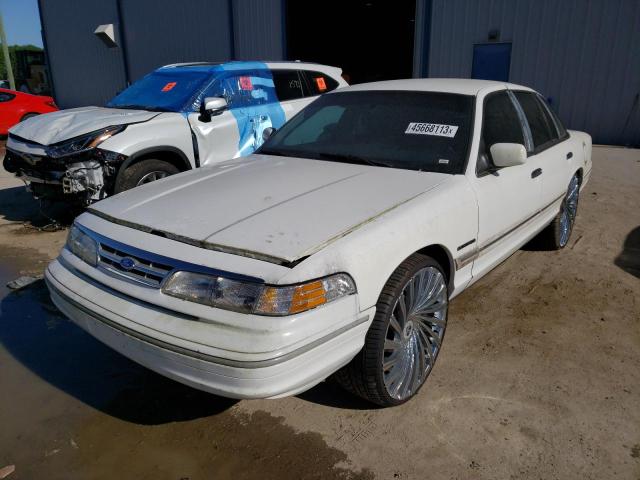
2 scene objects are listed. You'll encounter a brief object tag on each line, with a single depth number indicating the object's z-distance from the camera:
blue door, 11.80
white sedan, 2.03
